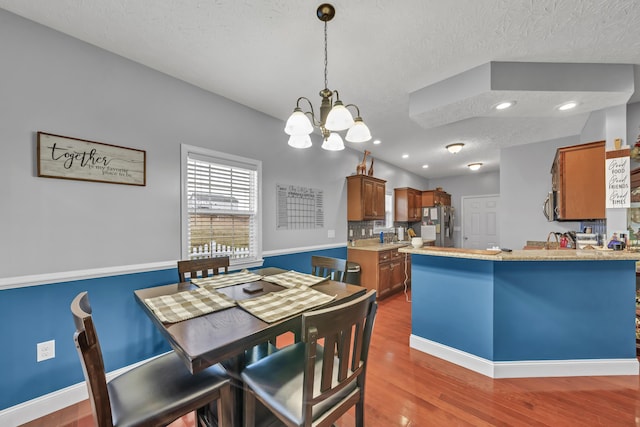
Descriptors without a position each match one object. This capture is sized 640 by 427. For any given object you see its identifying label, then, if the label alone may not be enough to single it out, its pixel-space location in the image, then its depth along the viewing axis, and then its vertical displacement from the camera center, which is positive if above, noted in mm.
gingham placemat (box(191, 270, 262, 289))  1881 -528
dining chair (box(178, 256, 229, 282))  2062 -455
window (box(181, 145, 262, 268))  2465 +84
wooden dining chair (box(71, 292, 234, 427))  951 -822
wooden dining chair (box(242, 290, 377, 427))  977 -808
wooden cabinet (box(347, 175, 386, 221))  4340 +293
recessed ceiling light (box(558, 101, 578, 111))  2338 +1039
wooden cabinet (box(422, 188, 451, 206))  6531 +438
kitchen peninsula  2033 -842
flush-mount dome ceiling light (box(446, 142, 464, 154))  4227 +1141
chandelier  1479 +579
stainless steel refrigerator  6395 -265
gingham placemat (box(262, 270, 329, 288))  1878 -525
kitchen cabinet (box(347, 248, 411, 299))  4020 -931
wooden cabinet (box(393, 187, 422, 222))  5898 +239
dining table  989 -531
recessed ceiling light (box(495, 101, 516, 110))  2354 +1054
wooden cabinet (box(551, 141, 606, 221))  2562 +345
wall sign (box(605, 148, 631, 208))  2332 +332
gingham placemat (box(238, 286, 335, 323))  1289 -520
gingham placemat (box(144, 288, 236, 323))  1285 -522
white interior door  6488 -214
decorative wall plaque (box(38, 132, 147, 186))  1730 +410
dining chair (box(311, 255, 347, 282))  2199 -480
